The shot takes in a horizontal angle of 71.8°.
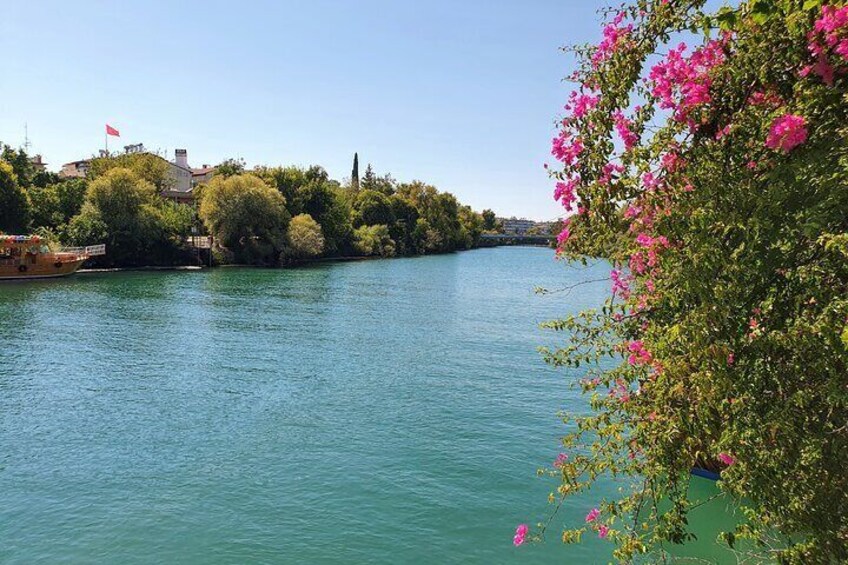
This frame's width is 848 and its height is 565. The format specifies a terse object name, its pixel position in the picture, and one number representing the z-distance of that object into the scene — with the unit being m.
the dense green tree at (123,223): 67.44
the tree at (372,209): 123.50
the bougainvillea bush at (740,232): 4.19
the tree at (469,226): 164.26
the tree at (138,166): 85.31
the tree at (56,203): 71.50
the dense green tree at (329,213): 99.62
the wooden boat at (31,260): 54.75
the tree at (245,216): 78.62
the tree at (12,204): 65.82
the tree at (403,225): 126.19
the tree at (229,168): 95.50
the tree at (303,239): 84.38
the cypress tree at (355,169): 186.26
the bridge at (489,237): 189.93
